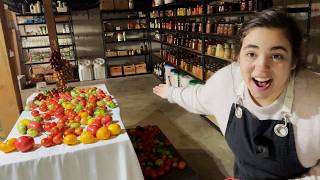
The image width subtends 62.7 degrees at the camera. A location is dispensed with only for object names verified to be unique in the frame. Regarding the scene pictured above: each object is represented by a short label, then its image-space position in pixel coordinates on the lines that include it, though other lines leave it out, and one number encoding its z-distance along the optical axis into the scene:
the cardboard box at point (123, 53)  8.20
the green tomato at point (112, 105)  2.57
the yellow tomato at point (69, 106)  2.56
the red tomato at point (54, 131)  1.96
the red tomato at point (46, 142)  1.83
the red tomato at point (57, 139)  1.86
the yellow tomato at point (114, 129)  1.96
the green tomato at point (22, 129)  2.08
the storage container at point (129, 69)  8.14
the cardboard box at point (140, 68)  8.23
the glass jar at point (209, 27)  3.92
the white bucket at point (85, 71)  7.62
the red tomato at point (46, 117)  2.36
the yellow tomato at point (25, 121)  2.17
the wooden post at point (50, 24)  3.72
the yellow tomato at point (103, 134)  1.89
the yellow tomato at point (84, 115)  2.29
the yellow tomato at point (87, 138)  1.85
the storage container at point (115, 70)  8.03
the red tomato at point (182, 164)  2.41
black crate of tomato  2.34
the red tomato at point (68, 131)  1.97
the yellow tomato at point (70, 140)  1.84
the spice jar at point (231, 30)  3.33
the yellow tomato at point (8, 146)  1.78
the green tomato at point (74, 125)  2.11
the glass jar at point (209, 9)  3.74
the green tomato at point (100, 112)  2.35
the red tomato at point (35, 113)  2.41
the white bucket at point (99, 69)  7.80
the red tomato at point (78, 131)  1.98
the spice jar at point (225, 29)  3.48
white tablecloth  1.69
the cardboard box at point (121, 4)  7.80
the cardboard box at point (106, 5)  7.57
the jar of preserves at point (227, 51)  3.50
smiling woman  0.93
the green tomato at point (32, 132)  2.02
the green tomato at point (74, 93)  3.03
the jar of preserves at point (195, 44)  4.50
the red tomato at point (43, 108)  2.57
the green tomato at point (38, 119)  2.27
